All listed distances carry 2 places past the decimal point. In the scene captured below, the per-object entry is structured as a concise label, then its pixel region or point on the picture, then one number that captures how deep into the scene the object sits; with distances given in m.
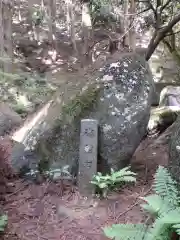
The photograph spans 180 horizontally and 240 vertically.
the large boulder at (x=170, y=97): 6.60
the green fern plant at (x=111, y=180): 3.11
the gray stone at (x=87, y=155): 3.18
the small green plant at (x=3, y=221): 2.43
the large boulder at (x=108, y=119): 3.42
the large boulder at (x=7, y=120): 5.04
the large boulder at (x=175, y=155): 2.69
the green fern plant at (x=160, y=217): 2.19
